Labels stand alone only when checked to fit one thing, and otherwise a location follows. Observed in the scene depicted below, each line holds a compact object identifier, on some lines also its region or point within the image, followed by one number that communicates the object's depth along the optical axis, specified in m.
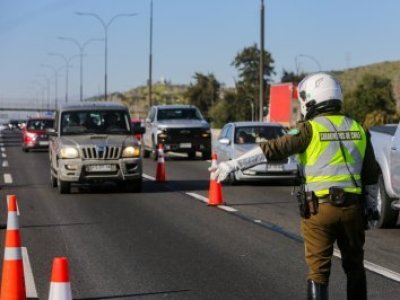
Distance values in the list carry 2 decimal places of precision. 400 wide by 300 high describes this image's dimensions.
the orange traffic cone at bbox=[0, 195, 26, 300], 6.32
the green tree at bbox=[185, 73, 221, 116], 102.44
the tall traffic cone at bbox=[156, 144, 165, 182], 19.39
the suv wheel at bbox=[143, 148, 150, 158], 32.47
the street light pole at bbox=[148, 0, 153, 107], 52.81
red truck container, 65.74
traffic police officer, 5.13
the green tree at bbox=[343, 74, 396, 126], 66.94
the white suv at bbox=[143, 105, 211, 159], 29.52
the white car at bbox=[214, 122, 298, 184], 18.22
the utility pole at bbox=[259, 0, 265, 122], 33.66
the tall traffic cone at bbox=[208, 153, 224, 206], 14.50
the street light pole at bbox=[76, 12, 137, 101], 65.12
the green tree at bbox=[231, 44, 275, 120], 95.49
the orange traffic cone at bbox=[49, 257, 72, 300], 5.02
